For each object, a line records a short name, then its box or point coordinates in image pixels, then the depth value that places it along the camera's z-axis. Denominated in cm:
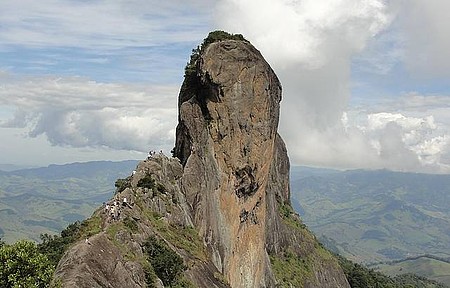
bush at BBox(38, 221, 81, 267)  5784
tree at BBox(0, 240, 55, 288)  3000
